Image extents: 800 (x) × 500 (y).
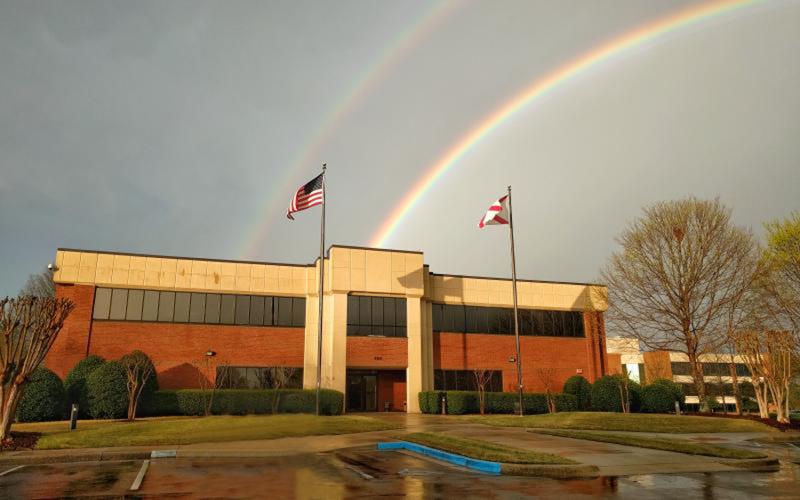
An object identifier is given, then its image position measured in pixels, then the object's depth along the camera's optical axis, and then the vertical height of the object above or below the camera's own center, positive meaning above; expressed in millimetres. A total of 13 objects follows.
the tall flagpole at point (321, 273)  26292 +5049
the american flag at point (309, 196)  28453 +9009
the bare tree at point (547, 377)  38781 +261
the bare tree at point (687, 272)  31438 +5934
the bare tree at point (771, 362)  25641 +813
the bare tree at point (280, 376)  31859 +337
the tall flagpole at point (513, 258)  32156 +6728
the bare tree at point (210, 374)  31312 +450
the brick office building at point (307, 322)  31531 +3482
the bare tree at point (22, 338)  16750 +1327
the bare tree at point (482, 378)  35331 +199
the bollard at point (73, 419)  20433 -1262
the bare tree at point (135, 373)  25953 +445
